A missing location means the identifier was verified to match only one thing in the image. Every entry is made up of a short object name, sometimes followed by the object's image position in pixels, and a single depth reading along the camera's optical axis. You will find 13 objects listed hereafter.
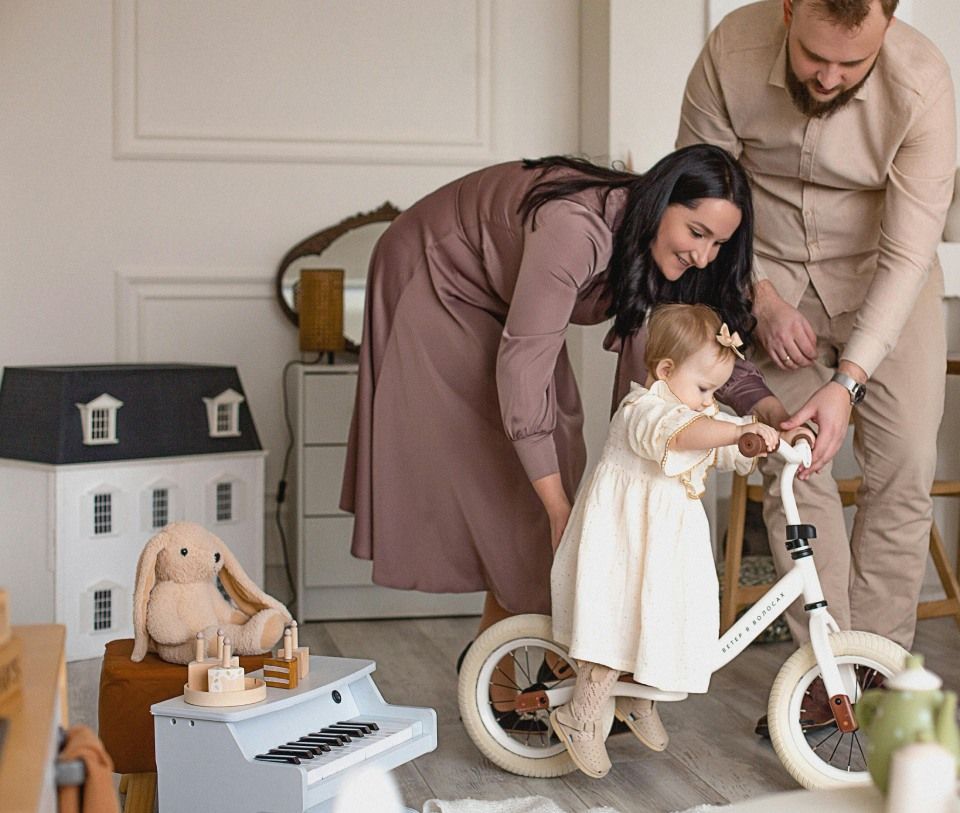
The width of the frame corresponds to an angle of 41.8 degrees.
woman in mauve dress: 2.04
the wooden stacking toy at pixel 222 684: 1.73
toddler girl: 1.91
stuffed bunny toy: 1.97
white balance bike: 1.93
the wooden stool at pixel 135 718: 1.91
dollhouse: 2.91
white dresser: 3.31
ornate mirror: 3.58
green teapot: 1.04
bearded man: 2.16
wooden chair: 2.91
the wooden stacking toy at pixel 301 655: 1.87
